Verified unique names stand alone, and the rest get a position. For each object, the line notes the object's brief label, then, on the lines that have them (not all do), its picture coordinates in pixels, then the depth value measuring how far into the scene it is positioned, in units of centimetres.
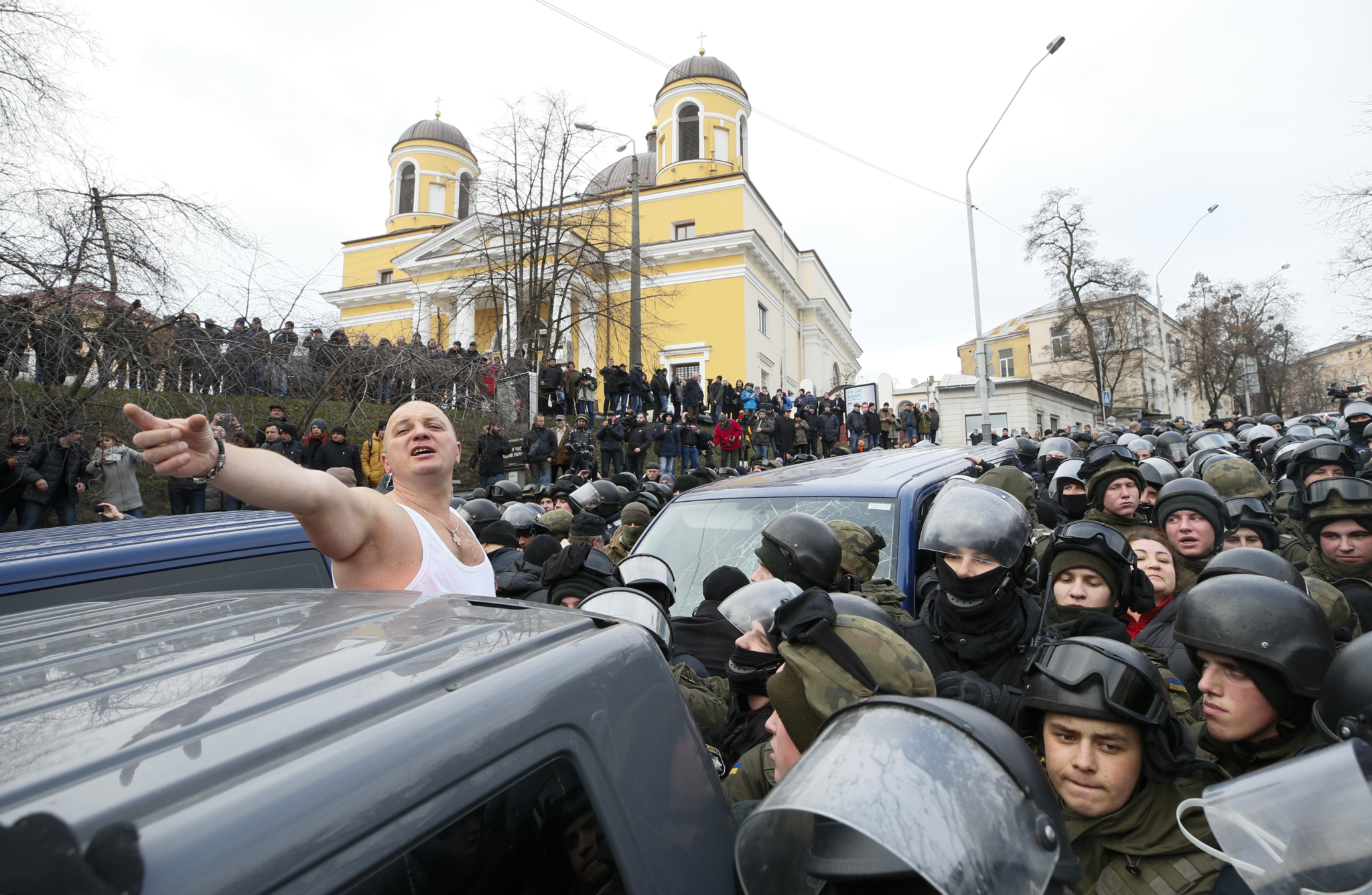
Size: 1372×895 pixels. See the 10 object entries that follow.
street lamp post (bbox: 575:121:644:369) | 2078
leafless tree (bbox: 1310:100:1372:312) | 1678
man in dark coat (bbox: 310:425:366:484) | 1069
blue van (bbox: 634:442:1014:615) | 448
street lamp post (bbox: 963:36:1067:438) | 2047
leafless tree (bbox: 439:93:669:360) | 2497
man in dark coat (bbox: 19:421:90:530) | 865
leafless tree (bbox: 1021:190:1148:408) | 4103
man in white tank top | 175
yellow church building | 3556
